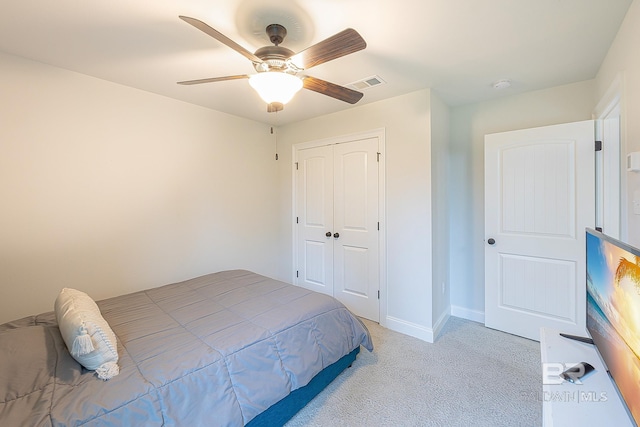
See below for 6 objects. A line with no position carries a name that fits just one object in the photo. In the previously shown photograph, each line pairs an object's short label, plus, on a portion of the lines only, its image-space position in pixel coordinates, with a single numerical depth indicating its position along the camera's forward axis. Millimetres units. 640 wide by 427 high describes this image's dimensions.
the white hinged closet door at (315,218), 3387
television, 851
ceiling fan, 1420
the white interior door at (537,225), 2357
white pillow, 1145
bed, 1042
